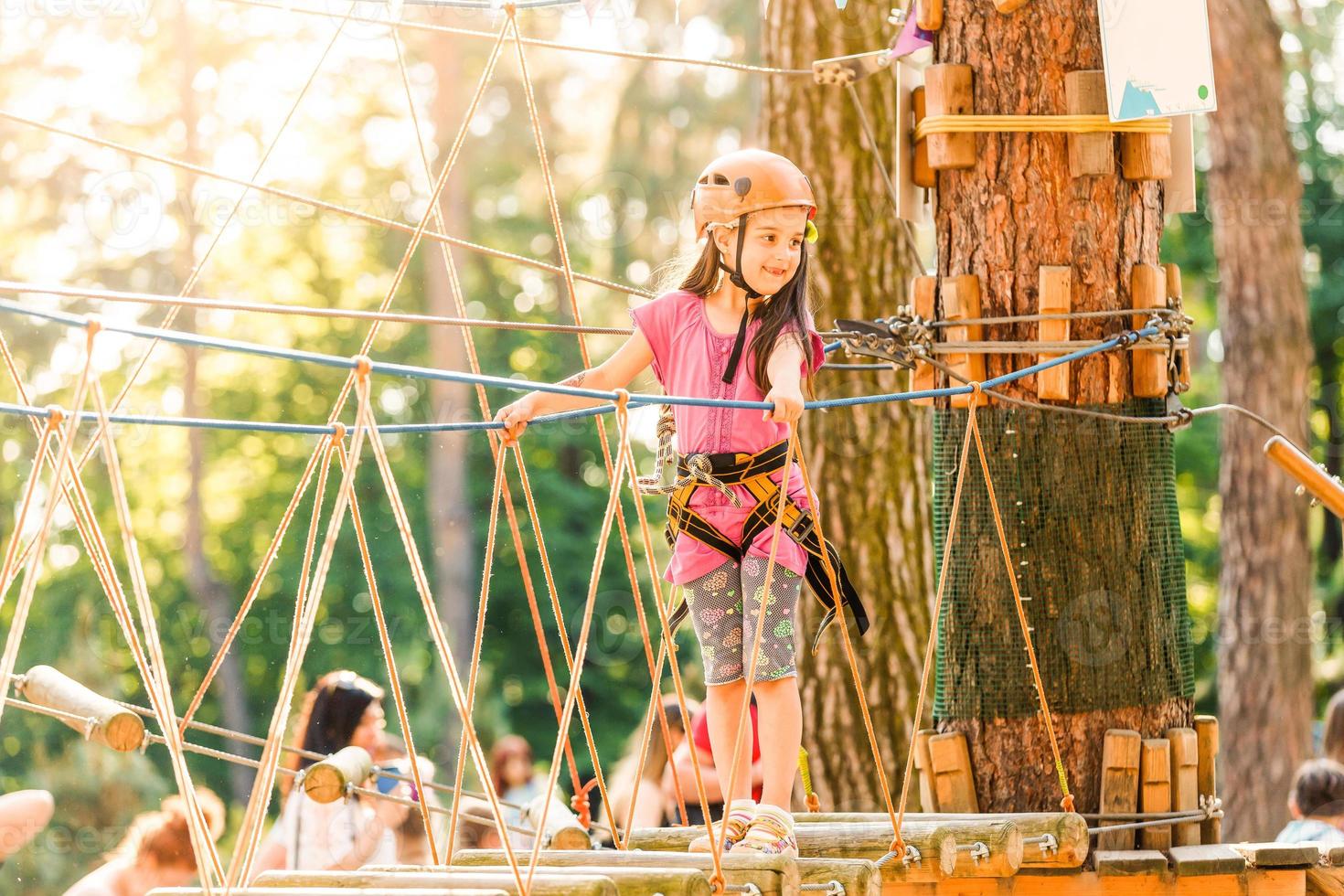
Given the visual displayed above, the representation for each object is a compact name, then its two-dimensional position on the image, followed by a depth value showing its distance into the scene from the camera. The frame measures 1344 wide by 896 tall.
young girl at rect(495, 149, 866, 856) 5.61
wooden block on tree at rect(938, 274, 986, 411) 6.07
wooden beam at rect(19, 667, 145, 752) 5.47
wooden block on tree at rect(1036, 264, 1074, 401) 5.92
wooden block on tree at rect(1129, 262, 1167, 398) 6.00
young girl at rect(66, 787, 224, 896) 7.37
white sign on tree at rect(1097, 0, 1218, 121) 5.84
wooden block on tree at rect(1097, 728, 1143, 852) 5.95
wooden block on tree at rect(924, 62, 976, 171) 6.06
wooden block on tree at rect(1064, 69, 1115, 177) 5.97
